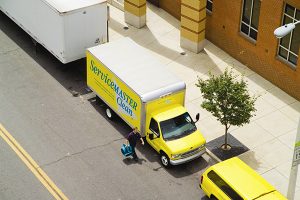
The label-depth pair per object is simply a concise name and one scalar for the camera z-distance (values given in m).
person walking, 24.81
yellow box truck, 24.56
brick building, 27.78
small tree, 23.98
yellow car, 21.75
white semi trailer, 27.88
